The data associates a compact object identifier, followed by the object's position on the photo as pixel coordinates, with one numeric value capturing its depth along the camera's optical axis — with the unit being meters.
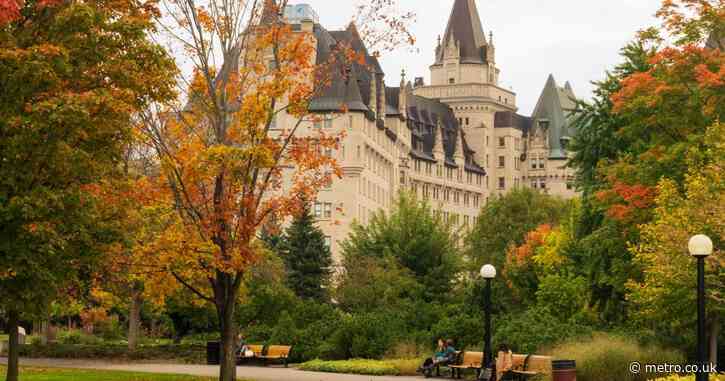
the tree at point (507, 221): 99.62
